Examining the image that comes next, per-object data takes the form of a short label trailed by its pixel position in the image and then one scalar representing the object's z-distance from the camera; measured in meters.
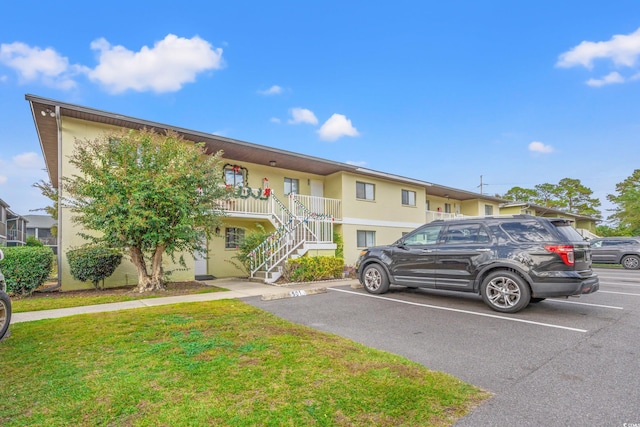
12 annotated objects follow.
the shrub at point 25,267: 7.79
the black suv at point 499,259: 5.76
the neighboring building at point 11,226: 29.37
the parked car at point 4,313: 4.33
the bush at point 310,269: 10.89
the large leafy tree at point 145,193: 7.78
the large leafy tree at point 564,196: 42.41
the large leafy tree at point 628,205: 31.03
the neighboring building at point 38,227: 44.00
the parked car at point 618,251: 16.41
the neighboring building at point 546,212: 26.91
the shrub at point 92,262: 8.88
